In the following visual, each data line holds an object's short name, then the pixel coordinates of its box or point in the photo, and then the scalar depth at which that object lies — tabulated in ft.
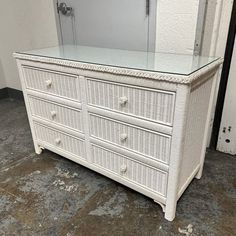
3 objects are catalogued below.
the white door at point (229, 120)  4.89
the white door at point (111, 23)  4.95
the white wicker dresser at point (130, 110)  3.25
